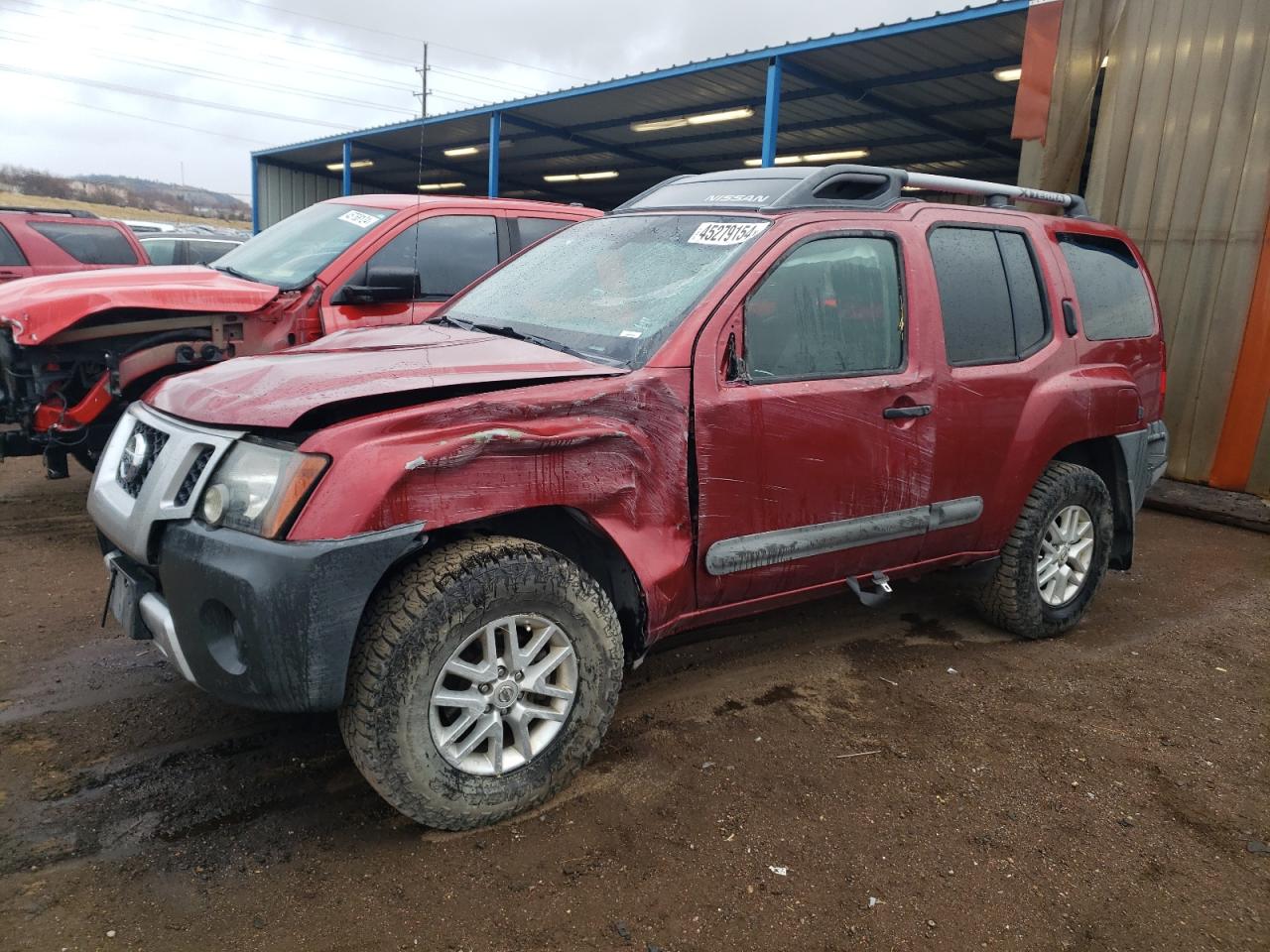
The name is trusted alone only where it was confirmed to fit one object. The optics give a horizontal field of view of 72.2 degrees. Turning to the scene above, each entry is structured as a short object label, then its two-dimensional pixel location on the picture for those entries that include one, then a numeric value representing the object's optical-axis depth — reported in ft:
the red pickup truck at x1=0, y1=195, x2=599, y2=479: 15.06
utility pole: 96.99
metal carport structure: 35.88
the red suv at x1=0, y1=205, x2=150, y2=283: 25.84
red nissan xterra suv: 7.29
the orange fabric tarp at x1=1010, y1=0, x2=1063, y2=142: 25.18
